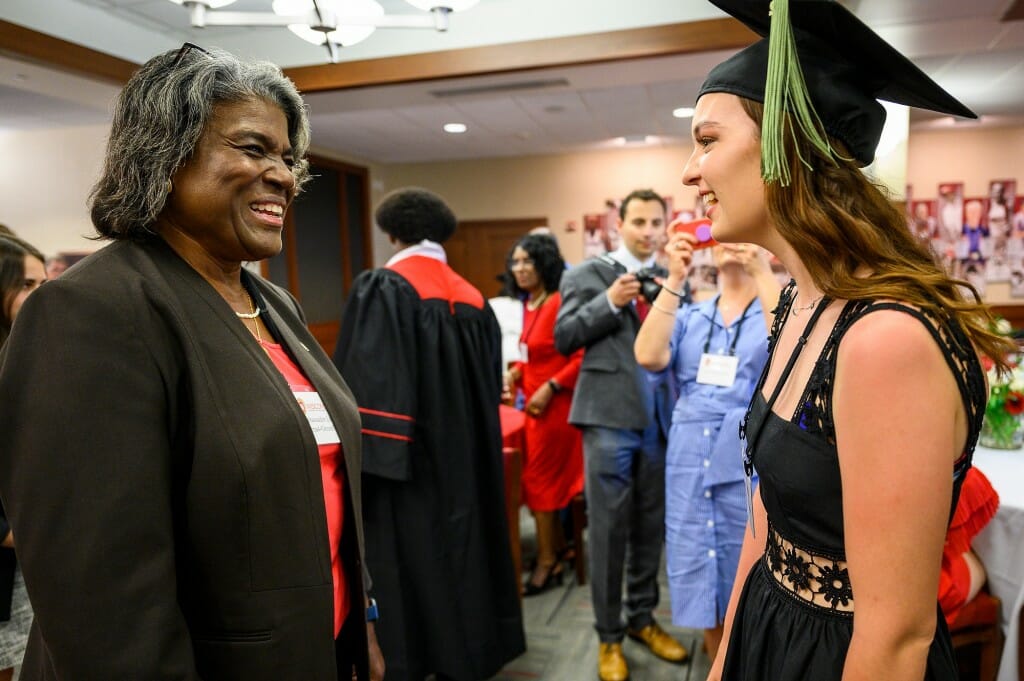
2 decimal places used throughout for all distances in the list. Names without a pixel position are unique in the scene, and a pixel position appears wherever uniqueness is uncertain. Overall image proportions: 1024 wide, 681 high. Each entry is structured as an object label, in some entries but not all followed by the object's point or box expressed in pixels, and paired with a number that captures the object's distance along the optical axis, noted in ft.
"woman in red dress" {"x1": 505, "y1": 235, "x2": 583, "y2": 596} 10.82
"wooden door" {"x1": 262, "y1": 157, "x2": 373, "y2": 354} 24.63
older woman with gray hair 2.56
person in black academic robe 7.05
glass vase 8.01
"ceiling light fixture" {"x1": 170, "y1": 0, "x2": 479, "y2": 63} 7.33
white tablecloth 5.97
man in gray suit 7.80
